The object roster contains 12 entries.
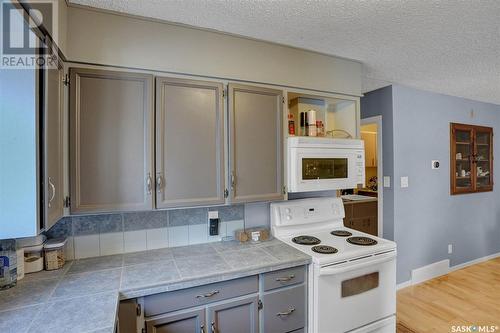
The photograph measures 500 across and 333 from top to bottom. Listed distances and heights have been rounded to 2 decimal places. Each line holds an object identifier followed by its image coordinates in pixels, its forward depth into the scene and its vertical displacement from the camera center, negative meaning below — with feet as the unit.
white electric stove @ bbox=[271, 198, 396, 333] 5.08 -2.31
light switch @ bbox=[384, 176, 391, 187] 9.28 -0.57
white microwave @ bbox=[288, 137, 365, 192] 5.92 +0.06
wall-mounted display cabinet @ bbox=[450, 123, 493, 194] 10.82 +0.33
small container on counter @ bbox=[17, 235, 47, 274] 4.48 -1.55
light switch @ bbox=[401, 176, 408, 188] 9.29 -0.61
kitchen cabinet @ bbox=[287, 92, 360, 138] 6.51 +1.45
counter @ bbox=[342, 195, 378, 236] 10.96 -2.17
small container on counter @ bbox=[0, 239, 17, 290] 3.97 -1.55
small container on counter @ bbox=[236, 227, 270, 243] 6.10 -1.69
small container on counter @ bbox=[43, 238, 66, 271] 4.61 -1.61
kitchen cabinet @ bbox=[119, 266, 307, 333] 4.03 -2.51
